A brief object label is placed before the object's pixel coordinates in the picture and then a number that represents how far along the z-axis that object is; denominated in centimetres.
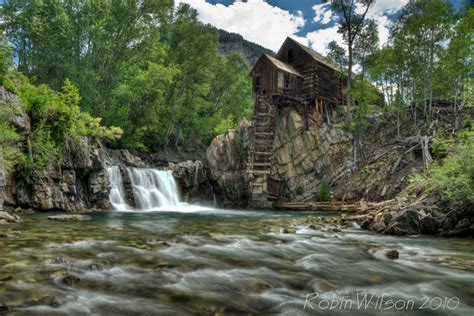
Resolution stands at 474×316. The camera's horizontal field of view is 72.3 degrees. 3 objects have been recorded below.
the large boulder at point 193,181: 3155
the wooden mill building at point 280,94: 3147
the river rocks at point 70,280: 483
